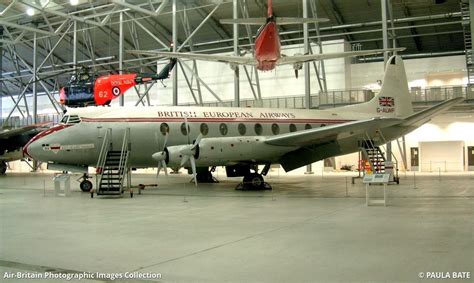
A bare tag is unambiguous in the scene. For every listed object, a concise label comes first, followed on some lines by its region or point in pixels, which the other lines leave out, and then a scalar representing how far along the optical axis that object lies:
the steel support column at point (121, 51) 36.88
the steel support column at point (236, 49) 31.23
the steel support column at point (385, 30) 27.61
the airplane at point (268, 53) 23.75
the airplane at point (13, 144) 33.75
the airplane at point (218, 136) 17.36
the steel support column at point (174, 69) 33.22
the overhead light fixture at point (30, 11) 35.34
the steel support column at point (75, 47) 40.63
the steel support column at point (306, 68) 30.50
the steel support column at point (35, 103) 44.53
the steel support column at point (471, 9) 16.13
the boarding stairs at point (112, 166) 17.02
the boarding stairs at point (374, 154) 21.77
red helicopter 30.89
